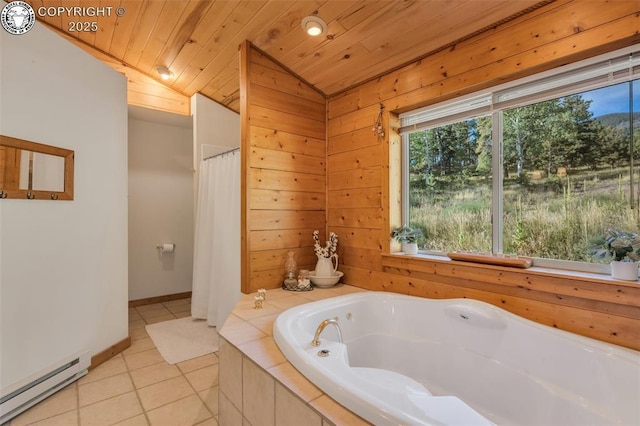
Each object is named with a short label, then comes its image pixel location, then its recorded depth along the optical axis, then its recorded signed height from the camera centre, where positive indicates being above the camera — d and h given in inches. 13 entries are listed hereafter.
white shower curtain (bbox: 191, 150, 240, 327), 107.8 -9.1
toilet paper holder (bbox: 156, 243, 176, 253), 147.6 -14.7
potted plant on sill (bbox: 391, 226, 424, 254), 88.6 -5.7
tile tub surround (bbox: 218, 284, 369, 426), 39.8 -25.2
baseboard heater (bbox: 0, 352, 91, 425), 66.5 -40.5
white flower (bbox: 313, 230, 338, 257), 101.3 -10.0
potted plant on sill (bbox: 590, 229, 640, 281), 52.4 -5.9
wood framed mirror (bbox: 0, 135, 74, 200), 68.3 +11.4
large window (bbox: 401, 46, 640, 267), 58.7 +12.8
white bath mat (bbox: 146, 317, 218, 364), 96.7 -43.3
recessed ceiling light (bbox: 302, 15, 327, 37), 75.6 +49.2
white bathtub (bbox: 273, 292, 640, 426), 39.3 -26.2
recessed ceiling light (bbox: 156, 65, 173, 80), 120.1 +59.1
